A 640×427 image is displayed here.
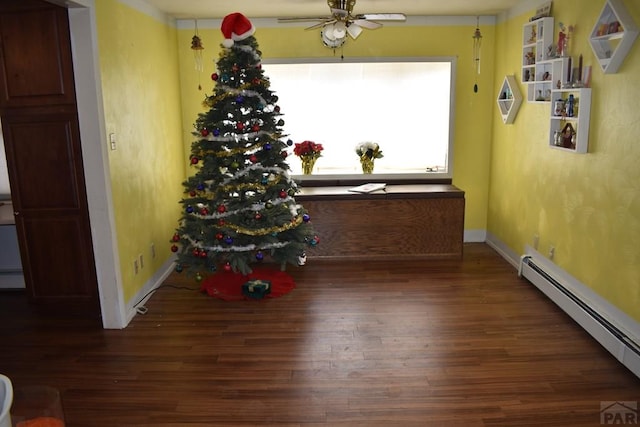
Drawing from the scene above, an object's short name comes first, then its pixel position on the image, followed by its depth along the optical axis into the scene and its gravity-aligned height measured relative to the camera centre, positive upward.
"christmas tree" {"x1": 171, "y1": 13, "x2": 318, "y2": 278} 4.29 -0.51
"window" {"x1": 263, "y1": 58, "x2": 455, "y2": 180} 5.56 +0.00
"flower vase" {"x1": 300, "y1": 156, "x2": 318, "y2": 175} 5.63 -0.54
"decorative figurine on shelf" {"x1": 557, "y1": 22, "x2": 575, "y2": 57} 3.87 +0.49
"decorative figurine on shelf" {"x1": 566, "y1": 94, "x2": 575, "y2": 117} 3.73 +0.00
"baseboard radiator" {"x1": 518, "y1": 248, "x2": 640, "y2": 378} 3.11 -1.37
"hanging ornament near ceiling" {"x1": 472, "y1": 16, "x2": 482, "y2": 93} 5.44 +0.56
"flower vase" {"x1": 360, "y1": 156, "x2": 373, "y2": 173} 5.66 -0.56
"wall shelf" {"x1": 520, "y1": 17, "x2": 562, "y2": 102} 4.16 +0.39
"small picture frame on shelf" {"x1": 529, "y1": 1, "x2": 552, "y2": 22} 4.18 +0.76
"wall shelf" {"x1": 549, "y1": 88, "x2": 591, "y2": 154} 3.59 -0.10
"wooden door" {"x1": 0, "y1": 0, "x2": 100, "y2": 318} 3.54 -0.26
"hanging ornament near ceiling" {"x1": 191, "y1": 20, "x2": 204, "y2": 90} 5.32 +0.61
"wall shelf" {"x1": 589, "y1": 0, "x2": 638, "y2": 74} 3.05 +0.41
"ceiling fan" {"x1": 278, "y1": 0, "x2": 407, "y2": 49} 3.71 +0.66
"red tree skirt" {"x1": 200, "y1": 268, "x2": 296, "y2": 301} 4.39 -1.46
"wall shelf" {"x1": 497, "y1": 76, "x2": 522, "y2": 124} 4.89 +0.08
